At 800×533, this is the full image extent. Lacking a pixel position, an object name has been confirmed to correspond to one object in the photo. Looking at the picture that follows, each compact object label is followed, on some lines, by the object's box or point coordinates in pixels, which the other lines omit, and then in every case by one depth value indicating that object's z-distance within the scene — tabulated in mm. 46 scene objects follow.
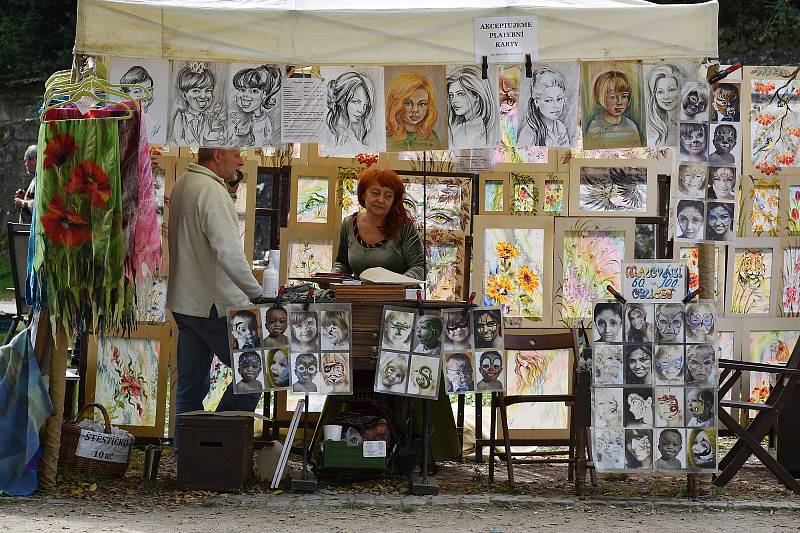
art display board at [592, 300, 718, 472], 10250
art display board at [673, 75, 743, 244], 10422
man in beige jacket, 10719
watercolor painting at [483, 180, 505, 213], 13164
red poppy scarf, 9844
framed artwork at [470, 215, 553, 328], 12883
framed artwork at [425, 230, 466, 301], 13281
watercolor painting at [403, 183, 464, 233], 13250
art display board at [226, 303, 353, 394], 10383
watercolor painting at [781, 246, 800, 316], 13898
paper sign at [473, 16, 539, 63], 10281
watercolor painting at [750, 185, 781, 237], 13820
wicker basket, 10602
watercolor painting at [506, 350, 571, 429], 13008
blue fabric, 9852
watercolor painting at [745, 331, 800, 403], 13805
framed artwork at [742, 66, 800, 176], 13508
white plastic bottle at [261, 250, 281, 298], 10713
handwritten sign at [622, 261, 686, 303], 10266
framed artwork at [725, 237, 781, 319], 13727
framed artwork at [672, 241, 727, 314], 13703
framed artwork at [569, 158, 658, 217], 13133
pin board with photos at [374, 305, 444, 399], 10383
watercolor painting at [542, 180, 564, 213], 13172
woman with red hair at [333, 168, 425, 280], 12000
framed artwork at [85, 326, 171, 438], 12562
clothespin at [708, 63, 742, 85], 10336
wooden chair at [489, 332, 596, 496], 10391
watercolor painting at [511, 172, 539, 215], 13172
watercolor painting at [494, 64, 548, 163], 13109
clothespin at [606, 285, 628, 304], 10086
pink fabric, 10102
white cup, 10852
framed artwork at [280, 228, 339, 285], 13156
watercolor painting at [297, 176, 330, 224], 13203
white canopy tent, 10195
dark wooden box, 10281
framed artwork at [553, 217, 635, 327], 12953
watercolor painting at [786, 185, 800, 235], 13859
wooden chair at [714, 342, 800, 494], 10734
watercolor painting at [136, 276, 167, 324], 12797
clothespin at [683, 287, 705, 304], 10234
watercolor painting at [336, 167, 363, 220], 13266
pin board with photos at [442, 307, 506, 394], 10453
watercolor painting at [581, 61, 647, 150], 10594
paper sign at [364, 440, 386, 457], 10828
